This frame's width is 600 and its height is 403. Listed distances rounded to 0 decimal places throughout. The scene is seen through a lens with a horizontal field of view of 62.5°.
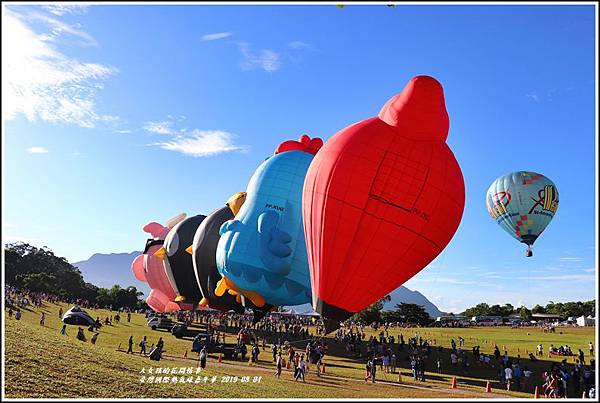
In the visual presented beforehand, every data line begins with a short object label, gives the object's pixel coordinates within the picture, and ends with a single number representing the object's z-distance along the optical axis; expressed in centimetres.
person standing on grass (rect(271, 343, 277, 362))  2720
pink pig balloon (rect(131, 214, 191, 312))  5006
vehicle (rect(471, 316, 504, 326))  7634
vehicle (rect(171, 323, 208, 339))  3835
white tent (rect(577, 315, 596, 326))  6981
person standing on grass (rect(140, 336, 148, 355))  2680
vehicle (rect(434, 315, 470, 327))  7006
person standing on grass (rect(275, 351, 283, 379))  2145
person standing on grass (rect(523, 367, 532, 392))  2338
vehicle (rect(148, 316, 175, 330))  4375
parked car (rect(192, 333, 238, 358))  2781
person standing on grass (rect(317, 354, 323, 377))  2297
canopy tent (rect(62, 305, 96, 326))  3709
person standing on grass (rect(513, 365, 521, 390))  2391
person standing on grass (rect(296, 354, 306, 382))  2110
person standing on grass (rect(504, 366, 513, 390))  2283
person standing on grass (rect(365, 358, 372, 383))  2198
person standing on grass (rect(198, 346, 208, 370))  2164
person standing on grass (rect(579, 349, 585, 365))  2918
